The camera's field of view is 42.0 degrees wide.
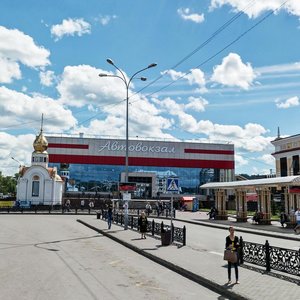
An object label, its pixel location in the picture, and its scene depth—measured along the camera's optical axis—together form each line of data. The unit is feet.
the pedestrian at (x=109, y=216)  84.81
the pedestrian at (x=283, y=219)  95.43
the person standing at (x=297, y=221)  78.59
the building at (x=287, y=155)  182.91
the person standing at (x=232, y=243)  32.17
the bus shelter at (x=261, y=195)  93.78
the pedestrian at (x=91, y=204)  178.71
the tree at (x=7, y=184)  497.46
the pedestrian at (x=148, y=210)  147.69
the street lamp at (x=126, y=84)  82.04
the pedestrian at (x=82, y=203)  192.53
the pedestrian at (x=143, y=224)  64.85
